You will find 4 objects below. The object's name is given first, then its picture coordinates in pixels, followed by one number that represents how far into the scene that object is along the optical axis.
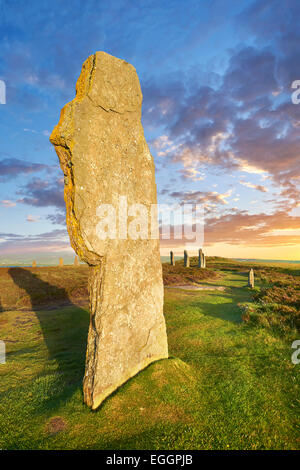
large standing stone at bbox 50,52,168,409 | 4.70
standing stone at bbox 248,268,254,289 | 20.77
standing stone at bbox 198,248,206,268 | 38.50
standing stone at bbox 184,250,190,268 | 39.66
